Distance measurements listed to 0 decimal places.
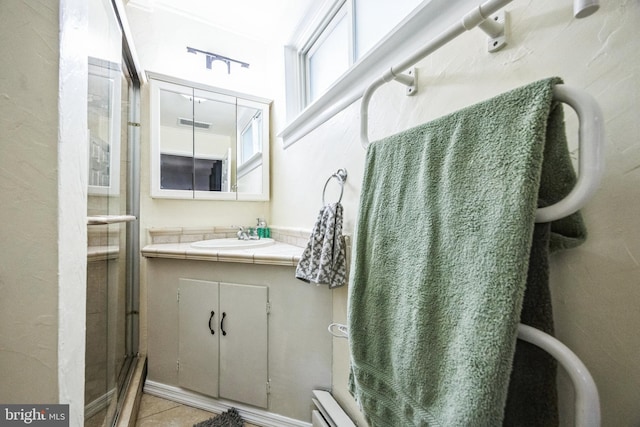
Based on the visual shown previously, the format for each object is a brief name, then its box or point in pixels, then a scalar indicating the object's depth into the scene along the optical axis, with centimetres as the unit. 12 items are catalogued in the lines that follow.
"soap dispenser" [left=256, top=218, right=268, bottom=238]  189
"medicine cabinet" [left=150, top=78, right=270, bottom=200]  169
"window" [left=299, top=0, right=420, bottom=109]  103
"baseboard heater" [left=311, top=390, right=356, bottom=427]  95
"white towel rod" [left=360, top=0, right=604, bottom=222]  30
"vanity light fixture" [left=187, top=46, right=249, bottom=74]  183
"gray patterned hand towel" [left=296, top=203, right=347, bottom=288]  94
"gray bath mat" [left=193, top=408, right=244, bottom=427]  118
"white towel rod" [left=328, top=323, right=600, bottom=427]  30
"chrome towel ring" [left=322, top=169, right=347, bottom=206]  106
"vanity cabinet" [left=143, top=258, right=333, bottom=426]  112
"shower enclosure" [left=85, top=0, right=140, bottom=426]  82
